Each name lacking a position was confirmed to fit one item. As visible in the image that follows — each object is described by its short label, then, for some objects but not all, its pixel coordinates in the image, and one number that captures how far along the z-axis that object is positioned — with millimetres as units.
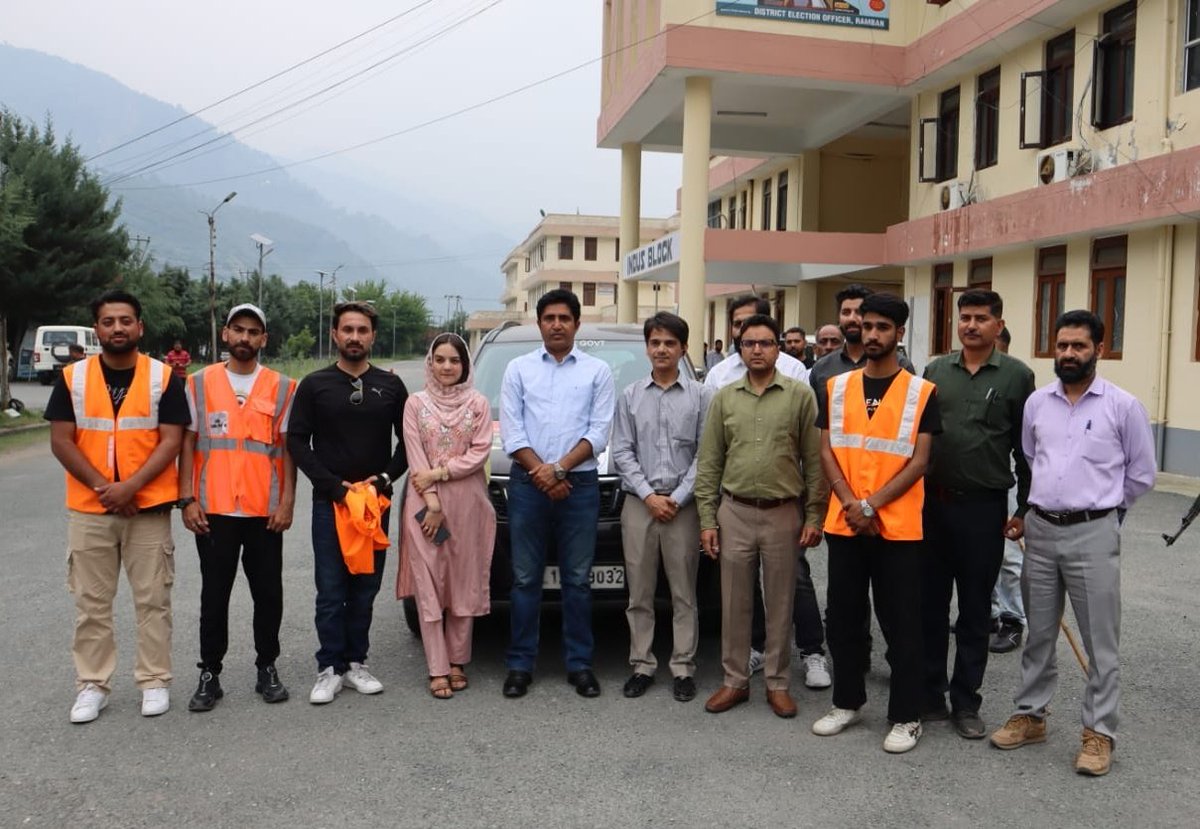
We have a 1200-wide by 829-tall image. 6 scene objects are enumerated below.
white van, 35812
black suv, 5406
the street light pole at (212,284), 43241
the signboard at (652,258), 23250
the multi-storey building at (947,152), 14086
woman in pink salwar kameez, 5066
